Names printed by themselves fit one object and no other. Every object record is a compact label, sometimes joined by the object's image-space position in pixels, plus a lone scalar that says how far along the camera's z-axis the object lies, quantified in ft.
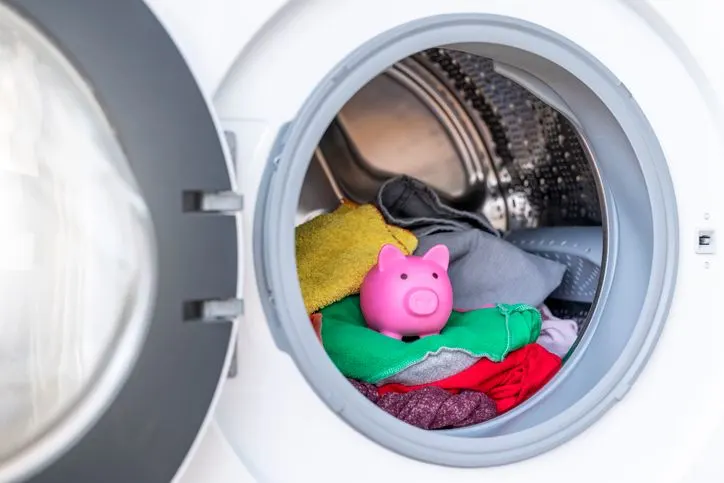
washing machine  2.58
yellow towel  4.01
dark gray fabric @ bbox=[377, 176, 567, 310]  4.39
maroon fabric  3.57
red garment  3.80
